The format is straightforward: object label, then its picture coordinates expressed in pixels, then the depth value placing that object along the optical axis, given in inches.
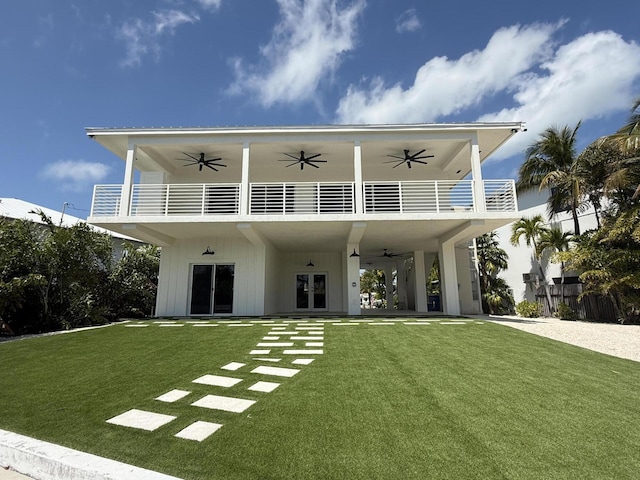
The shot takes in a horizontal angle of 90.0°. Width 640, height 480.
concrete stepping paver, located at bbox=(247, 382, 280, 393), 149.0
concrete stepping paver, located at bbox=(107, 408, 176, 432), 114.2
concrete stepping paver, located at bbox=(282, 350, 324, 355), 220.8
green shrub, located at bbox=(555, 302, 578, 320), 544.7
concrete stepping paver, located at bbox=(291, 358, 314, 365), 195.8
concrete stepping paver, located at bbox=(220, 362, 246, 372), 187.0
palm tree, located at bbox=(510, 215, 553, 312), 657.0
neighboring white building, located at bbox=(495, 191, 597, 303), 655.8
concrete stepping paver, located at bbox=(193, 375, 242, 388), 158.6
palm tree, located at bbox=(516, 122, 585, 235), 567.8
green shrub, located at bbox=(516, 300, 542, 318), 608.4
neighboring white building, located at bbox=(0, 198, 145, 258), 674.3
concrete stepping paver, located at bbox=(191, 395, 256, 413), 127.8
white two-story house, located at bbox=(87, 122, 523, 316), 421.1
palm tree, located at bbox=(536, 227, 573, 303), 618.2
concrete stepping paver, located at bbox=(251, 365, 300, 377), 173.5
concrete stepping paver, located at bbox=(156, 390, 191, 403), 138.9
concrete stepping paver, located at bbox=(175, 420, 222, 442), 104.2
